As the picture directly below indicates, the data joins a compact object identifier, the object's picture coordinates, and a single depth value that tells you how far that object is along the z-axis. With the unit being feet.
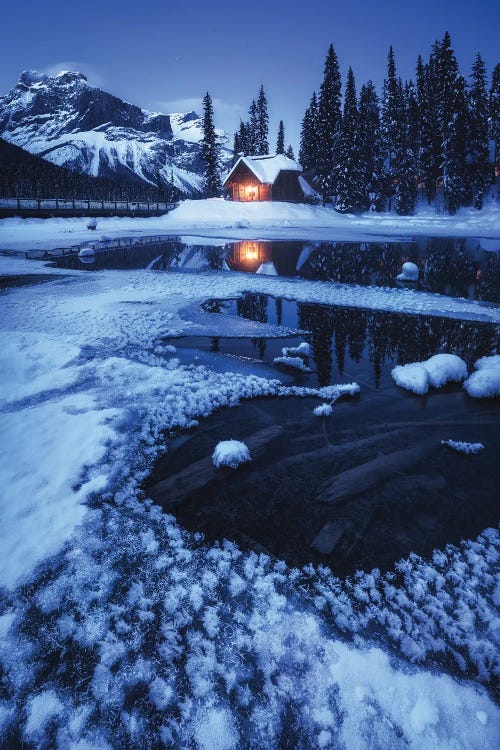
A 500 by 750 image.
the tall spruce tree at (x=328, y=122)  155.02
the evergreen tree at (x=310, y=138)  167.63
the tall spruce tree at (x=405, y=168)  144.97
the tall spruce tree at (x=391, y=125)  154.61
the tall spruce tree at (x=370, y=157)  147.23
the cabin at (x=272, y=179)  158.20
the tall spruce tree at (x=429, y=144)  149.59
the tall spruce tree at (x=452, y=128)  138.62
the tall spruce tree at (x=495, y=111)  151.64
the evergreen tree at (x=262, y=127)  208.33
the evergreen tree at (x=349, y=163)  142.00
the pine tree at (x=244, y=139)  211.41
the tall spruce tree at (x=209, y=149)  176.04
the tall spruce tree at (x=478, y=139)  142.20
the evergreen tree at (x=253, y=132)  209.36
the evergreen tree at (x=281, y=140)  249.55
